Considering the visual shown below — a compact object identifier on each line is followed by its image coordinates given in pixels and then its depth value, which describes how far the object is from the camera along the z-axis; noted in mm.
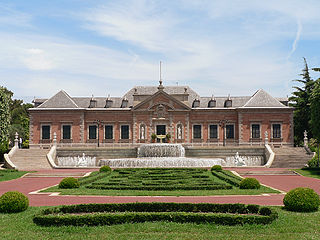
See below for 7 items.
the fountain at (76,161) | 33778
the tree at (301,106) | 43156
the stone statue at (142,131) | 41469
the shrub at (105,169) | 23294
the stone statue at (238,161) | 32438
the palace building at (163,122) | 40594
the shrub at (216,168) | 23628
